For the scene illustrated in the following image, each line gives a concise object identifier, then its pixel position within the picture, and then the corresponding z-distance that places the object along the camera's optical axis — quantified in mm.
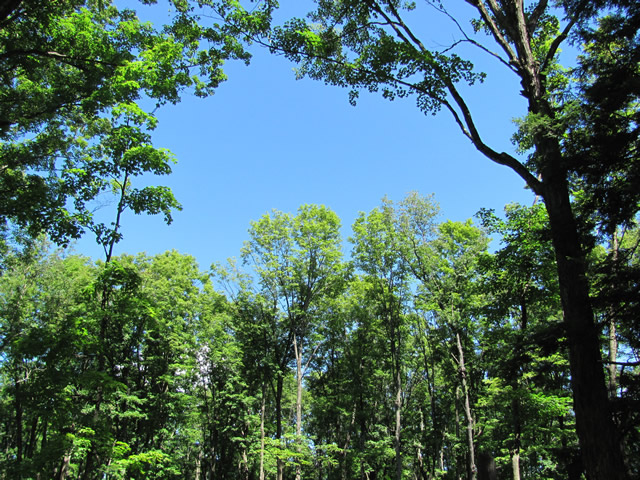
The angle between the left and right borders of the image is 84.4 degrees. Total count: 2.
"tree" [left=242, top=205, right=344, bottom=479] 18797
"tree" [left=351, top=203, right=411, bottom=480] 17172
